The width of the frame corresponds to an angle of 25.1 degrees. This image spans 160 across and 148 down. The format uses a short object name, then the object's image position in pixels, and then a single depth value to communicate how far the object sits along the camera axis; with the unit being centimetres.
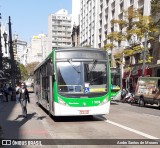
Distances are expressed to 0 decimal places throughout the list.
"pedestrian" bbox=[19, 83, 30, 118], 1806
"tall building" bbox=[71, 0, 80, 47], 10212
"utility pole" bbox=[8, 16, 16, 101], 4378
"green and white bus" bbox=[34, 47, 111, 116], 1559
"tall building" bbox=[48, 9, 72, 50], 15412
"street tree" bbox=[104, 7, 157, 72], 3909
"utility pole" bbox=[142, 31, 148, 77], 3796
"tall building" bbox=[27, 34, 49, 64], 19262
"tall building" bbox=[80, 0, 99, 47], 7481
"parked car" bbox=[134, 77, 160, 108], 2864
